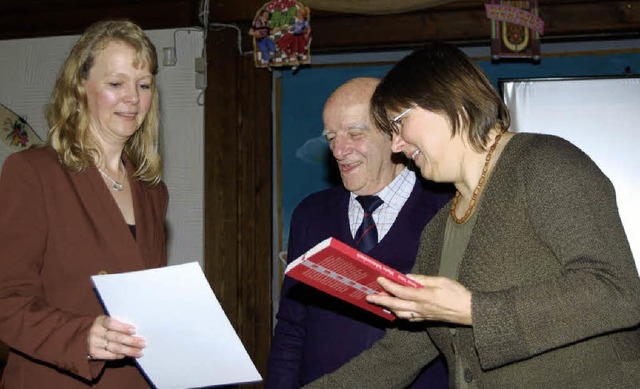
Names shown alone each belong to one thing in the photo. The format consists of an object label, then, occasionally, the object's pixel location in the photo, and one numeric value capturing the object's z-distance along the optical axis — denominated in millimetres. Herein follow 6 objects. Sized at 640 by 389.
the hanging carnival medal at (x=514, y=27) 4234
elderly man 2230
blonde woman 1655
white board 4266
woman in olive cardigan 1406
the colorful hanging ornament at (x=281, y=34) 4379
